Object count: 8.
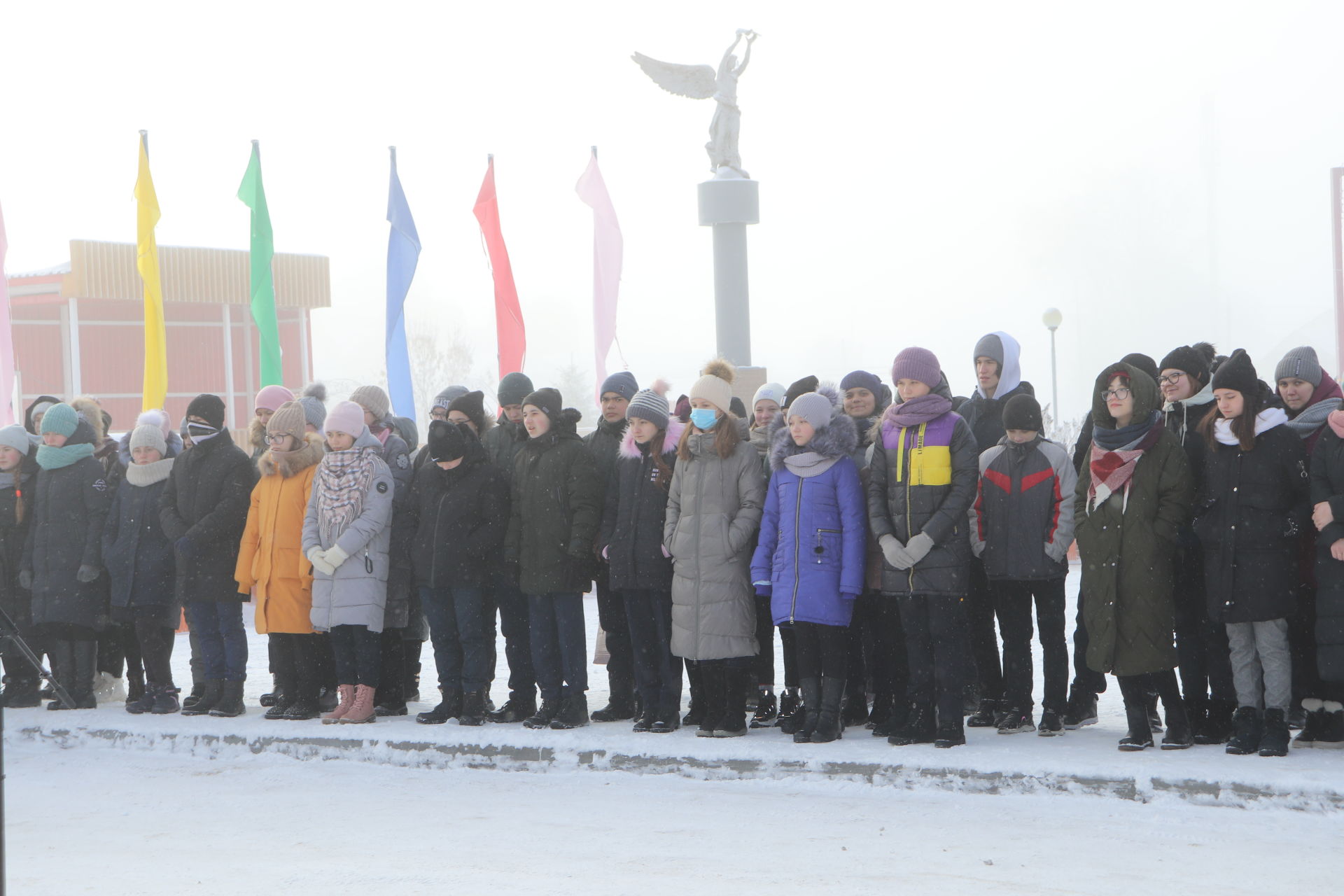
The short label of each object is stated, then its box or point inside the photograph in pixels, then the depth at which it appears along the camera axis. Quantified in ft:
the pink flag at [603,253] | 52.31
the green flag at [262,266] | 49.83
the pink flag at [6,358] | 43.29
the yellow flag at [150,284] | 47.32
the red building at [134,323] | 92.99
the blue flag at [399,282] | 49.00
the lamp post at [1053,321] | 91.20
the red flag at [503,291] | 50.75
